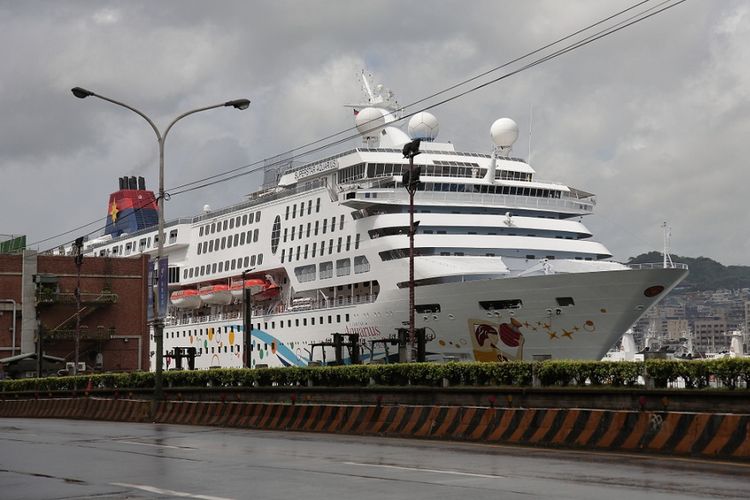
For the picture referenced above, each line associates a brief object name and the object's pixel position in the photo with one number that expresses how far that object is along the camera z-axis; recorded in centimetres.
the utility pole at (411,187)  3136
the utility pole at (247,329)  4822
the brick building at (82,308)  5716
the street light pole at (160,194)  3038
